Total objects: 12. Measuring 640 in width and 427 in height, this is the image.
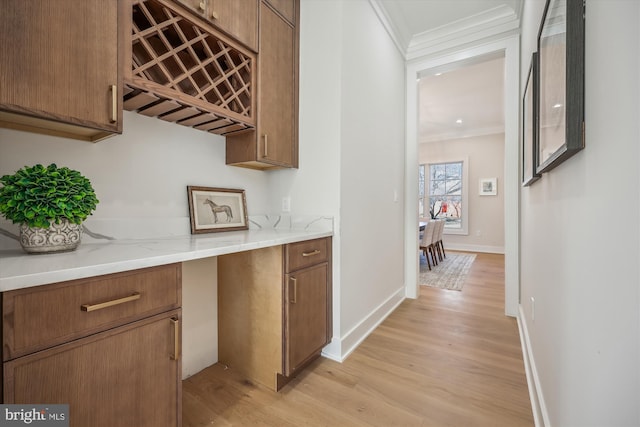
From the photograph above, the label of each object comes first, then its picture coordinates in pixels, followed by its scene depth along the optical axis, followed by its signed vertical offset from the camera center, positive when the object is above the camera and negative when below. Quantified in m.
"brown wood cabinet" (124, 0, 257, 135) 1.21 +0.72
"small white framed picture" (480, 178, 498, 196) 6.29 +0.65
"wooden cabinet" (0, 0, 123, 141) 0.87 +0.50
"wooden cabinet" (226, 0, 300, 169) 1.72 +0.74
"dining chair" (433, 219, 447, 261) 4.84 -0.43
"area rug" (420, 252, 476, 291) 3.64 -0.89
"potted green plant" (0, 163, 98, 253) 0.87 +0.02
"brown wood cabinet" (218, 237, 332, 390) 1.52 -0.56
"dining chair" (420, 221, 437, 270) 4.38 -0.39
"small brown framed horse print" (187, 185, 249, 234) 1.65 +0.02
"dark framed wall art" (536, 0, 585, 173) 0.77 +0.46
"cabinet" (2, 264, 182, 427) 0.70 -0.39
